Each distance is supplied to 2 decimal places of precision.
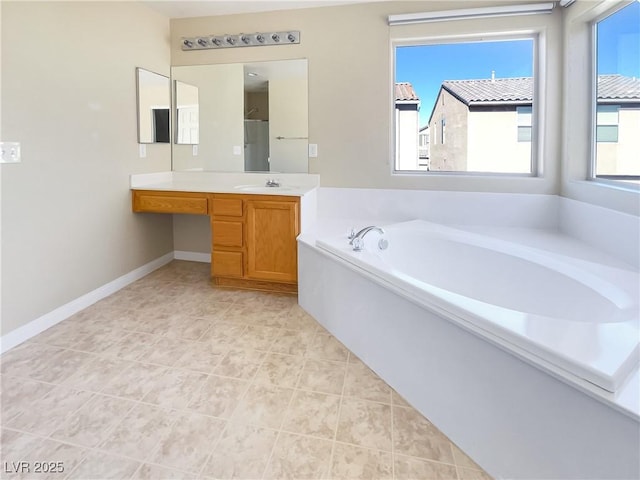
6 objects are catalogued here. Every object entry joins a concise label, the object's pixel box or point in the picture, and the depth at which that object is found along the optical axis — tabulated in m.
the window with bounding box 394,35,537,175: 3.26
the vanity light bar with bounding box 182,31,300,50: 3.46
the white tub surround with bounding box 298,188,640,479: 1.09
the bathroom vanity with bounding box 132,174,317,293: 3.06
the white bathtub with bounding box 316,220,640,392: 1.16
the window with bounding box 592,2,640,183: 2.38
